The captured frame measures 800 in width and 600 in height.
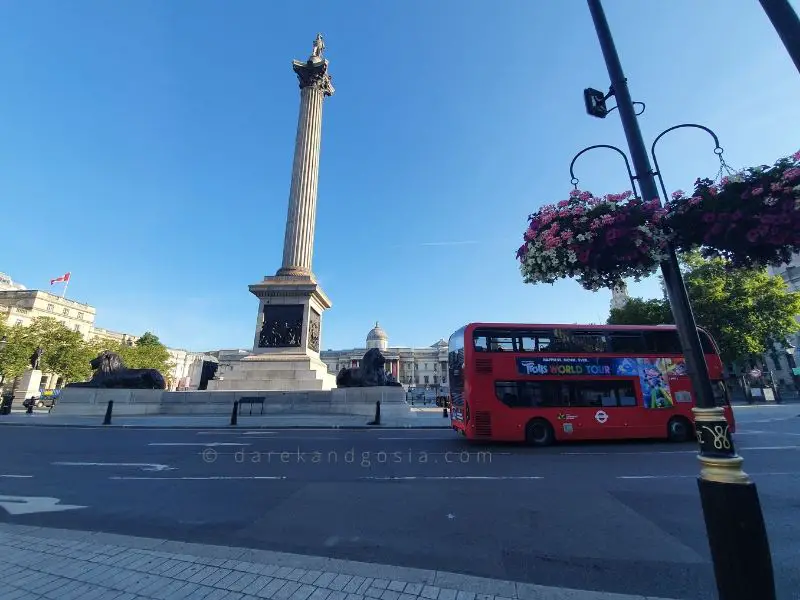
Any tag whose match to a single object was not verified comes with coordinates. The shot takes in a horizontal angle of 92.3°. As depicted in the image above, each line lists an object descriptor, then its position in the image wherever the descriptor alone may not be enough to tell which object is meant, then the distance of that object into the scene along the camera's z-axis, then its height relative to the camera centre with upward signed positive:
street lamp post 2.36 -0.59
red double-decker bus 11.66 +0.86
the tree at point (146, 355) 57.95 +9.59
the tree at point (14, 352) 41.46 +6.98
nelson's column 21.53 +5.36
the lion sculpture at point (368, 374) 21.41 +2.23
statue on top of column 31.30 +29.16
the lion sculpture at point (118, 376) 22.06 +2.32
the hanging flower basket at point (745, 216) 3.00 +1.55
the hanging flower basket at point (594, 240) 3.43 +1.54
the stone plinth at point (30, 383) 32.56 +2.96
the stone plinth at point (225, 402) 19.81 +0.75
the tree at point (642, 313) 39.19 +10.39
